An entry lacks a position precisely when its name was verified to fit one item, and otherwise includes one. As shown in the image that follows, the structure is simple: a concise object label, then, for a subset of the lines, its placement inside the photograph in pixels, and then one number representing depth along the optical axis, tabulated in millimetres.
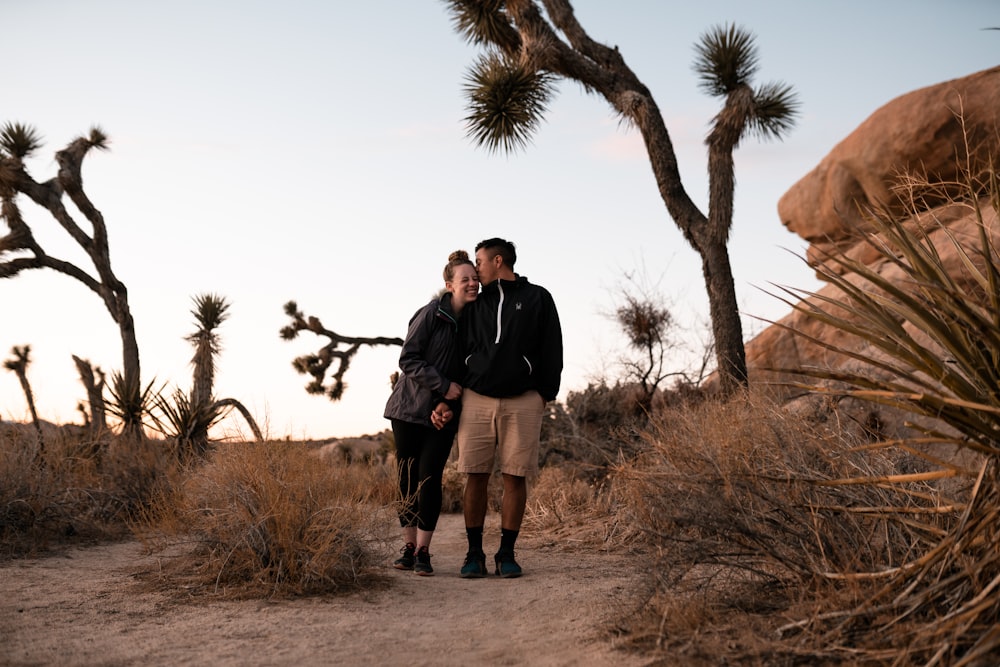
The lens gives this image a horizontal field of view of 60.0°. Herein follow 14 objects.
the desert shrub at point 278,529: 4883
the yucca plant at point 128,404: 10789
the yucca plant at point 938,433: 2951
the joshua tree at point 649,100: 12164
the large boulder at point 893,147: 14484
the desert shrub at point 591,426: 9602
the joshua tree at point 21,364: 18033
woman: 5469
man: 5359
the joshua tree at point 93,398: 10898
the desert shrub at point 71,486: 6844
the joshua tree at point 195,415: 10195
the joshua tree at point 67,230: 15523
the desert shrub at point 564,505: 7828
